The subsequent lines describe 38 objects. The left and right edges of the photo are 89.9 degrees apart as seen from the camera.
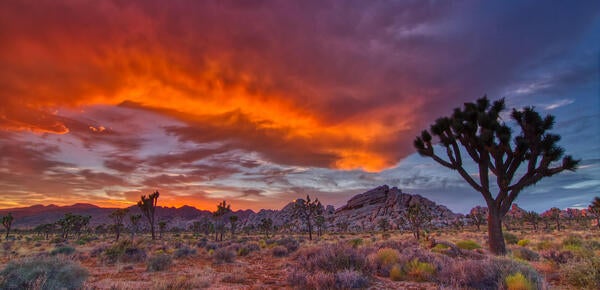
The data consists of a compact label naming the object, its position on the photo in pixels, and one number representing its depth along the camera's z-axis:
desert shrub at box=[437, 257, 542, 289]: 7.67
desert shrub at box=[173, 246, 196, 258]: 19.12
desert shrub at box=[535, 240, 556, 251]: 17.14
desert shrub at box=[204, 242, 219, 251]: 24.69
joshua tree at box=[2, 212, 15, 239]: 55.07
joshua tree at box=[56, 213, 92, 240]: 54.03
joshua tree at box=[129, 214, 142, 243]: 55.77
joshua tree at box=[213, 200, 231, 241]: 51.53
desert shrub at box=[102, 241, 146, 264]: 16.71
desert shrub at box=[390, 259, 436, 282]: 9.43
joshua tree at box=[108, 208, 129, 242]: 53.12
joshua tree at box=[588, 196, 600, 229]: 48.44
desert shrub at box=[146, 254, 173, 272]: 13.49
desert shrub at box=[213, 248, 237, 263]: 16.81
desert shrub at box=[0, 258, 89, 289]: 7.25
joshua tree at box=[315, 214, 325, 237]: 65.88
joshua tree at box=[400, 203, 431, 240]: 42.77
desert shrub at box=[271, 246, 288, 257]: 19.76
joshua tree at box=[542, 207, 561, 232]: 63.96
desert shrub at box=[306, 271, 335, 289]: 8.15
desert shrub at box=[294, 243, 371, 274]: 10.62
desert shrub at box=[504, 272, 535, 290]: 6.90
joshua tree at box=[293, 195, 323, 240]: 51.31
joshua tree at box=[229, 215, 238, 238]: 61.03
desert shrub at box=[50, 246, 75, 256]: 20.76
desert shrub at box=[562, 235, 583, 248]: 15.84
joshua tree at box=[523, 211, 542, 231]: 64.19
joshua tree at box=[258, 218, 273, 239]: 71.83
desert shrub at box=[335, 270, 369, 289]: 8.23
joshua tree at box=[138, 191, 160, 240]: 45.69
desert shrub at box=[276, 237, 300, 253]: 21.87
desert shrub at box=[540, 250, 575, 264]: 12.08
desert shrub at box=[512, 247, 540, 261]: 13.64
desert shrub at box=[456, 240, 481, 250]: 17.06
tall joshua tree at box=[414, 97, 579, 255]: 13.79
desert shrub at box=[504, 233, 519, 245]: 22.67
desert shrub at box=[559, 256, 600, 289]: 7.77
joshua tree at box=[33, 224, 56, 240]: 66.60
